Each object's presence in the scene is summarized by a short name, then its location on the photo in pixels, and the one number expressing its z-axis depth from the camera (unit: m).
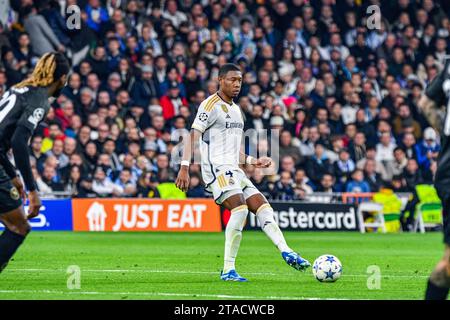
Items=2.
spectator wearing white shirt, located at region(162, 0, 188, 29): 27.19
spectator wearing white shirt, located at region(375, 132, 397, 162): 26.67
